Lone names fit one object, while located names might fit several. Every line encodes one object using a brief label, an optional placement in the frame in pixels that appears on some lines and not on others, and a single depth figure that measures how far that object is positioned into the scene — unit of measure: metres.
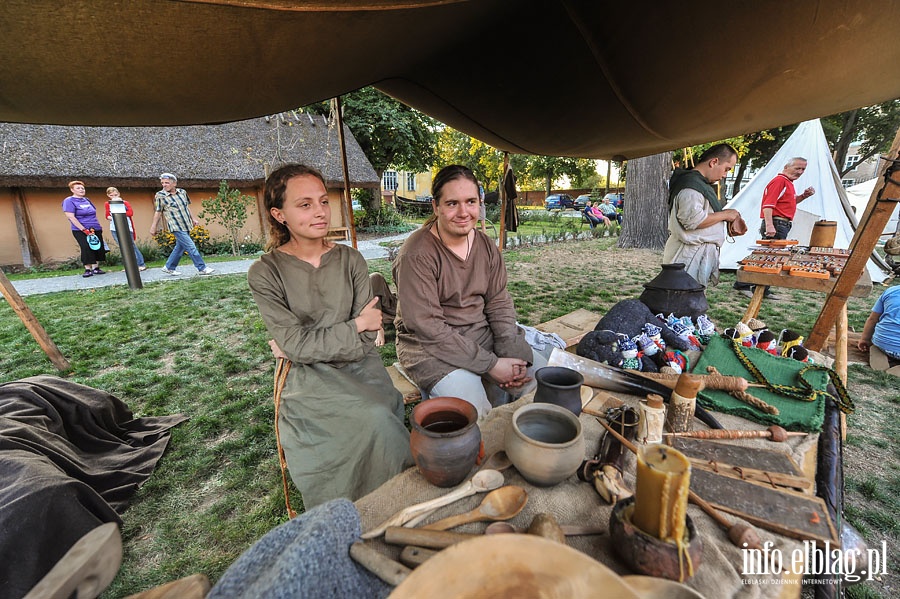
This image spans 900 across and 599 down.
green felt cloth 1.54
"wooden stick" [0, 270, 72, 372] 3.27
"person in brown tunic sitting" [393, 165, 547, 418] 2.14
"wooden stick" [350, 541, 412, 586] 0.77
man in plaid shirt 7.32
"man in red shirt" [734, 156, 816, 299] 4.76
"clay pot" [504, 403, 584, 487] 1.03
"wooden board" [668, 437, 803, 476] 1.25
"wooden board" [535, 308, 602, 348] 3.66
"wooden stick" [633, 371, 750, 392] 1.69
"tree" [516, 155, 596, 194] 29.92
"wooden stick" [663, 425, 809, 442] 1.39
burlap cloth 0.84
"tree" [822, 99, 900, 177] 17.53
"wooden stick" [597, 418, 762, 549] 0.92
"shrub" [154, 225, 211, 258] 11.02
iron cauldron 2.62
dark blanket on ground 1.52
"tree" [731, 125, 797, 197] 18.05
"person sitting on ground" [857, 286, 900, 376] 3.39
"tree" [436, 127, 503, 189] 20.39
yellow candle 0.75
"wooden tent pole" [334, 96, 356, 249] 3.08
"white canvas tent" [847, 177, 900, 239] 12.41
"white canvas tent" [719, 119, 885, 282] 7.31
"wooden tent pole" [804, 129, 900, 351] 2.46
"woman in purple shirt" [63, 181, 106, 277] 7.63
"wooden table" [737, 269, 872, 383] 2.79
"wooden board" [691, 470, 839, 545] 0.99
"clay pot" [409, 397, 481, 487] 1.07
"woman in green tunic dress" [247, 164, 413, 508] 1.75
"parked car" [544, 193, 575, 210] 29.43
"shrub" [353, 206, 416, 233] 15.92
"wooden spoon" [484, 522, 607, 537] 0.93
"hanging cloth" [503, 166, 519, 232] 6.04
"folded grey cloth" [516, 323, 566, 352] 2.93
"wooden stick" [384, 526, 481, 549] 0.85
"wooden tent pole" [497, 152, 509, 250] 5.76
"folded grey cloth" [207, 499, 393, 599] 0.66
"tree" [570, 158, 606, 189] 32.88
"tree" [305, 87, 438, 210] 15.42
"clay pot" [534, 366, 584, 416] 1.33
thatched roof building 9.59
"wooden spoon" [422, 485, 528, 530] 0.94
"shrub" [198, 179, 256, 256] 10.76
